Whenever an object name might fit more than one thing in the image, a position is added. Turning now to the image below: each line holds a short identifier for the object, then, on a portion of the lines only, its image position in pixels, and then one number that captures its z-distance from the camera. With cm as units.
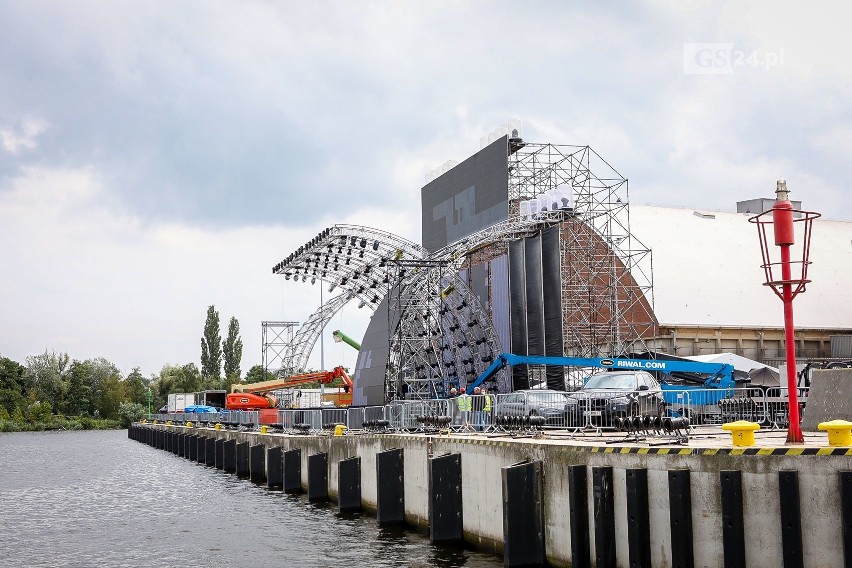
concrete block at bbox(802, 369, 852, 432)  1850
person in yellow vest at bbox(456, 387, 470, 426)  2843
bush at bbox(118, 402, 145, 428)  14912
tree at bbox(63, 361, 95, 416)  15375
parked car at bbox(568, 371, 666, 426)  2222
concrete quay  1228
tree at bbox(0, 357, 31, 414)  14500
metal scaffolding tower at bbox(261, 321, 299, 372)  8756
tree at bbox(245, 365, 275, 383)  14858
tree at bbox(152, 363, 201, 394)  14562
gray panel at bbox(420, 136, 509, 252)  6122
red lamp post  1447
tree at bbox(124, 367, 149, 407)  16000
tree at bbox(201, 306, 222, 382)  14662
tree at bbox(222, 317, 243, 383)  14558
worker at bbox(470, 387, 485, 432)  2865
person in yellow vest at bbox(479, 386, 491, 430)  2720
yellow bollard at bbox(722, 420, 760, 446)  1399
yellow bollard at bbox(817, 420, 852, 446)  1274
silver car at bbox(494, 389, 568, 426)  2617
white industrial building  6562
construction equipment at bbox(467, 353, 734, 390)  3694
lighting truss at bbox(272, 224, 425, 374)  5862
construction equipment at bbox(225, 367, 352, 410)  7169
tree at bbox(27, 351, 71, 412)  15525
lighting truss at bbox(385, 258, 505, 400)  5694
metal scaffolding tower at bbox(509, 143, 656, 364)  5884
